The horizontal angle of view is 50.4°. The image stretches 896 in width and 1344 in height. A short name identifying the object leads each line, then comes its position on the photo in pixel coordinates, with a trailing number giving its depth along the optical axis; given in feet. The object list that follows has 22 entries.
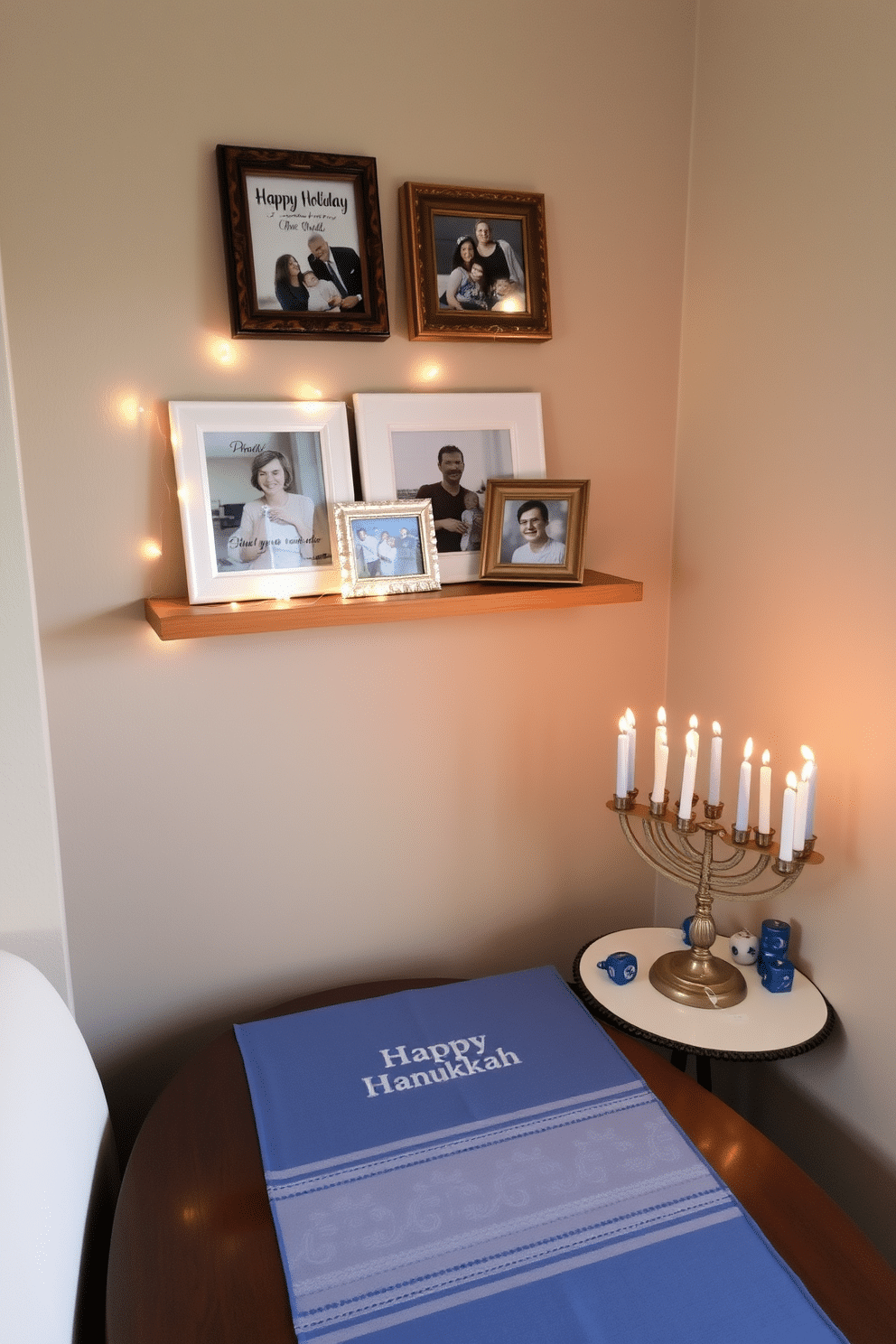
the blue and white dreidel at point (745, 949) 5.98
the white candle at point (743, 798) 5.39
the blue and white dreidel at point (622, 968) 5.83
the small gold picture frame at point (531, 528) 6.03
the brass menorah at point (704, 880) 5.41
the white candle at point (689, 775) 5.43
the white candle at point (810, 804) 5.20
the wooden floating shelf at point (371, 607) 5.09
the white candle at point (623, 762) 5.76
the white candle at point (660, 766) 5.64
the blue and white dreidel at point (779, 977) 5.64
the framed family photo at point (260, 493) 5.41
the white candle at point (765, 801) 5.29
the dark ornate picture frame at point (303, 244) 5.32
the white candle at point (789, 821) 5.11
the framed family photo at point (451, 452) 5.84
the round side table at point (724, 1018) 5.22
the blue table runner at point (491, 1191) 3.75
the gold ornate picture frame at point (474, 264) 5.74
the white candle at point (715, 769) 5.61
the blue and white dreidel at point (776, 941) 5.77
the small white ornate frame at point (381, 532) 5.63
